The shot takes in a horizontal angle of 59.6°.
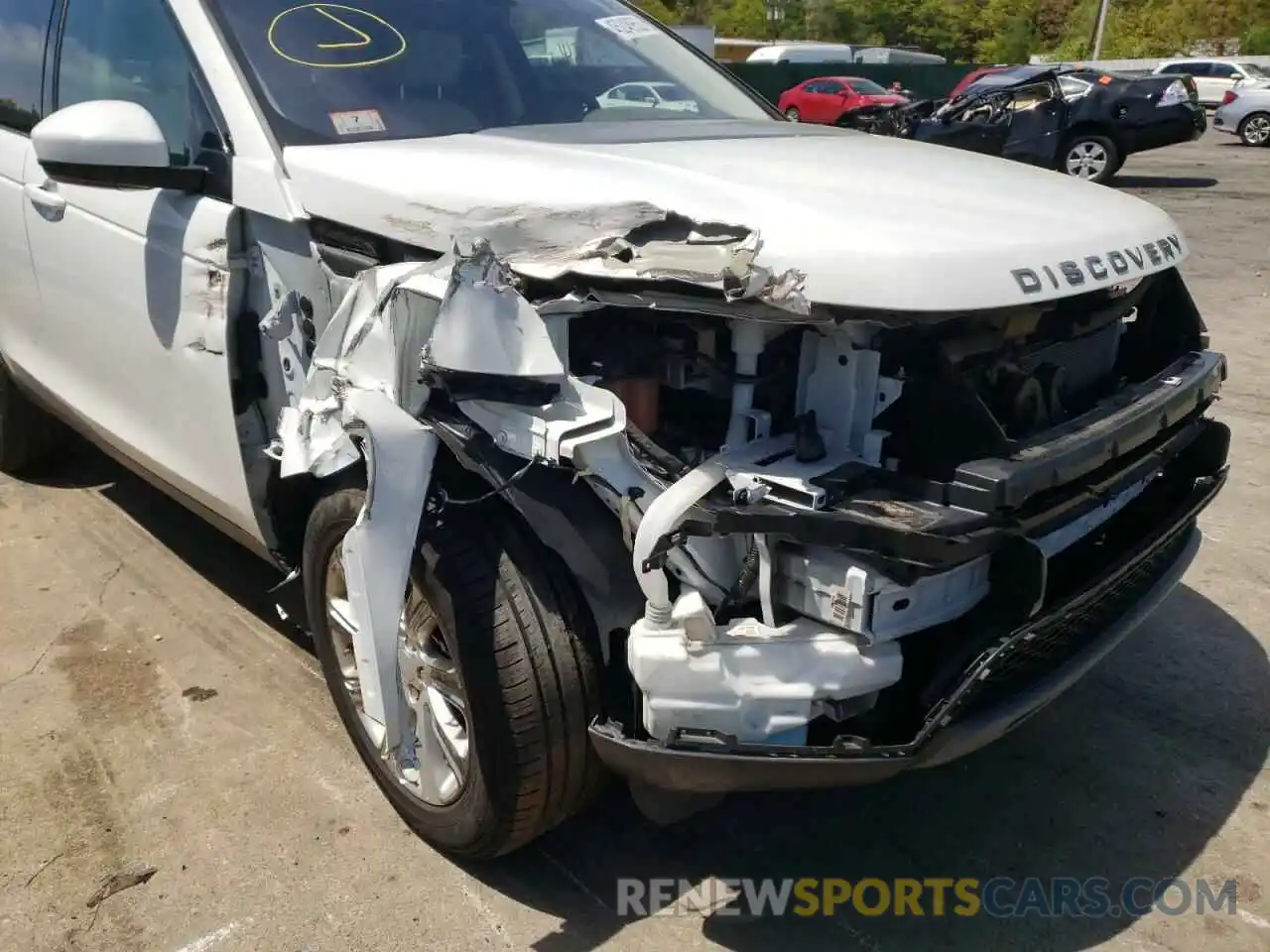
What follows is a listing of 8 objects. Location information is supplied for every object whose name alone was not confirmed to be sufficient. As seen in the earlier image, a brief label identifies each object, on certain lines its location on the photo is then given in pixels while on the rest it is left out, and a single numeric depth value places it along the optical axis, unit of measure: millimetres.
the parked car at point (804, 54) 39625
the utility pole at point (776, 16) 77000
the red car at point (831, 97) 26188
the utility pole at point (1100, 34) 45344
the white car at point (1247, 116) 21844
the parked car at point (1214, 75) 27531
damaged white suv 1890
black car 13555
